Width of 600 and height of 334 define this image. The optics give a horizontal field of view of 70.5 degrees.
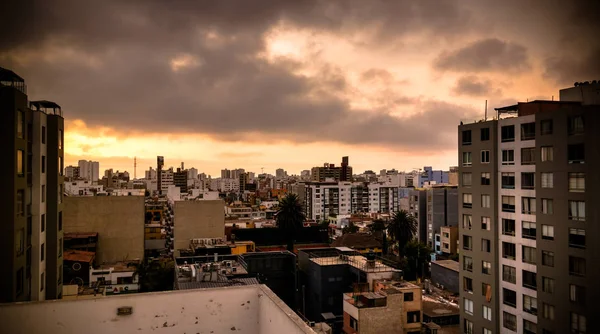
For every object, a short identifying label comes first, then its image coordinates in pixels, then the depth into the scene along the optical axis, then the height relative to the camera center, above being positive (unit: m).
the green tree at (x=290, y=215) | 62.09 -4.85
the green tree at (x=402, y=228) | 61.69 -6.68
